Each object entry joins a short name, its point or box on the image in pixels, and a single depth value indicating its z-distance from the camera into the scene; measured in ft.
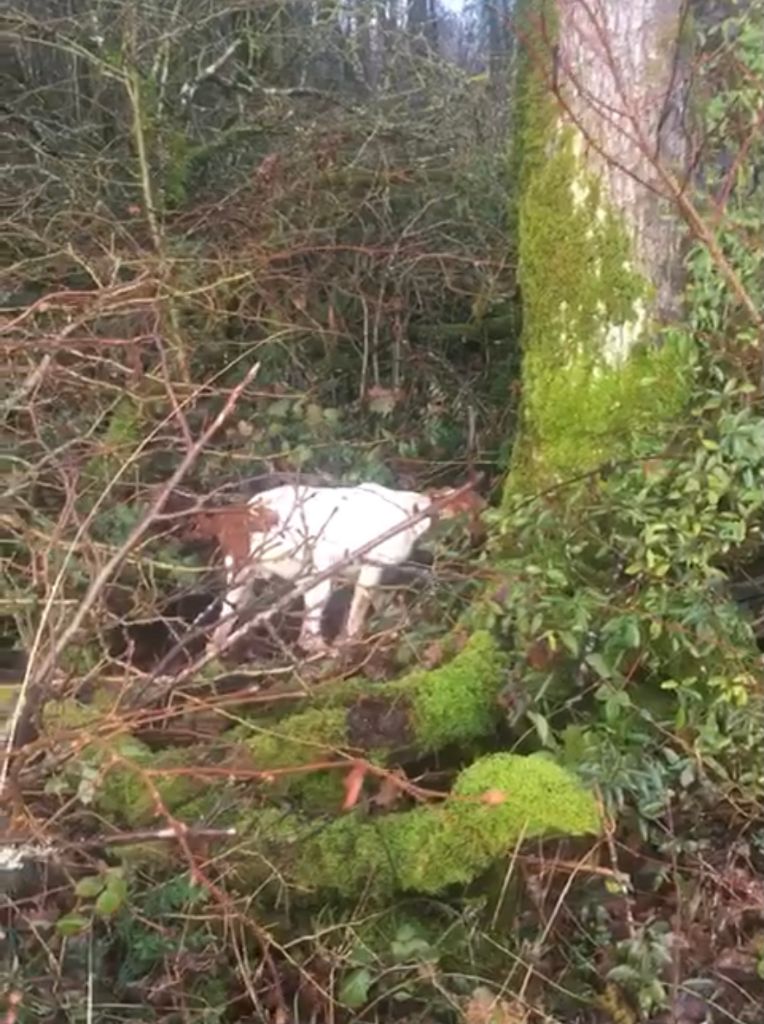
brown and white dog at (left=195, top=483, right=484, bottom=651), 14.19
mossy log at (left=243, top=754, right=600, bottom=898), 11.13
